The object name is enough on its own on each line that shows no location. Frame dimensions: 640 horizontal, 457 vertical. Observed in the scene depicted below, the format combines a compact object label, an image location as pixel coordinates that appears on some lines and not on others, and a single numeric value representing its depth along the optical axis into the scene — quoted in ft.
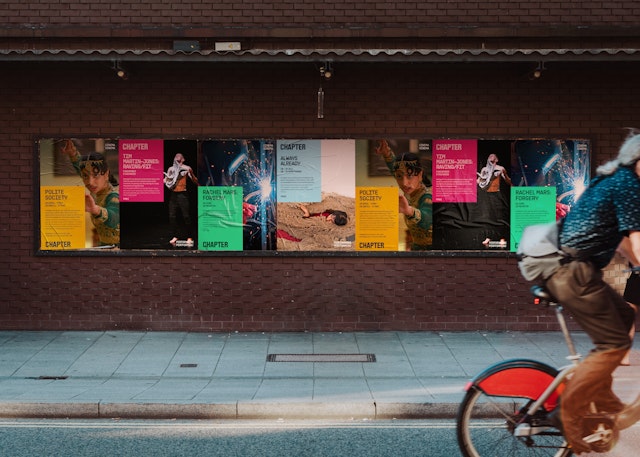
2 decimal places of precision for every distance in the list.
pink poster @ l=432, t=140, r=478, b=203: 35.63
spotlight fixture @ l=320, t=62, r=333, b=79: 32.37
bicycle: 15.67
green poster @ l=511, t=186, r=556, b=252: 35.76
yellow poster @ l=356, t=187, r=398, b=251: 35.76
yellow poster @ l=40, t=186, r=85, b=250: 35.91
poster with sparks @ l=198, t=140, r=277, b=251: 35.65
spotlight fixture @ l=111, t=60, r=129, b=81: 32.54
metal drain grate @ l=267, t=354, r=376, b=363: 30.17
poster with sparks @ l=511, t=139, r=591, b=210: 35.63
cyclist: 15.12
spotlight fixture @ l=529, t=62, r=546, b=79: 32.67
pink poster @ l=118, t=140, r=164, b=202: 35.68
